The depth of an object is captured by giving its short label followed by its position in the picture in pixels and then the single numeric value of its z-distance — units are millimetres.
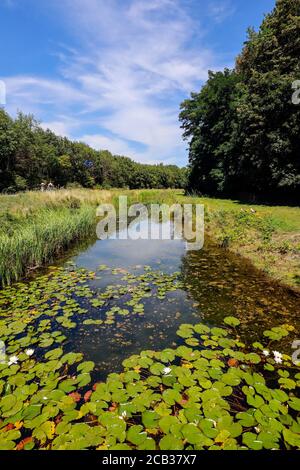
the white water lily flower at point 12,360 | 3537
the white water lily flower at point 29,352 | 3680
